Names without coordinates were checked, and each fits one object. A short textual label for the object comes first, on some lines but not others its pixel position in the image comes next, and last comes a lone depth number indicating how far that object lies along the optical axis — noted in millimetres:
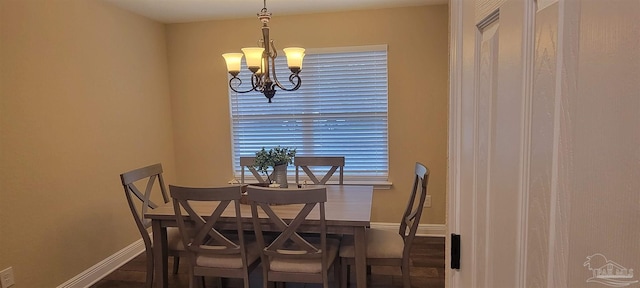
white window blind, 3709
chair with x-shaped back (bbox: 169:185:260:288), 2076
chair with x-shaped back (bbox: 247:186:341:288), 1973
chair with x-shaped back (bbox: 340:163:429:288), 2346
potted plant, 2680
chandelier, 2431
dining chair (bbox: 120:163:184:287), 2480
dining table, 2156
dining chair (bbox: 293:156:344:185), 3201
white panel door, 372
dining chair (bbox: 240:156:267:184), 3219
